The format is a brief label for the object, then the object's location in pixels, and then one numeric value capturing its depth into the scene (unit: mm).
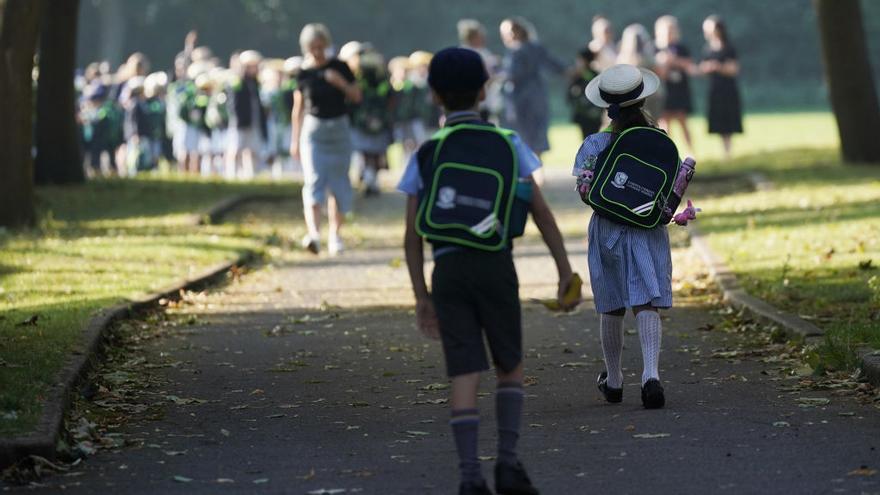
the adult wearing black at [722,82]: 55812
